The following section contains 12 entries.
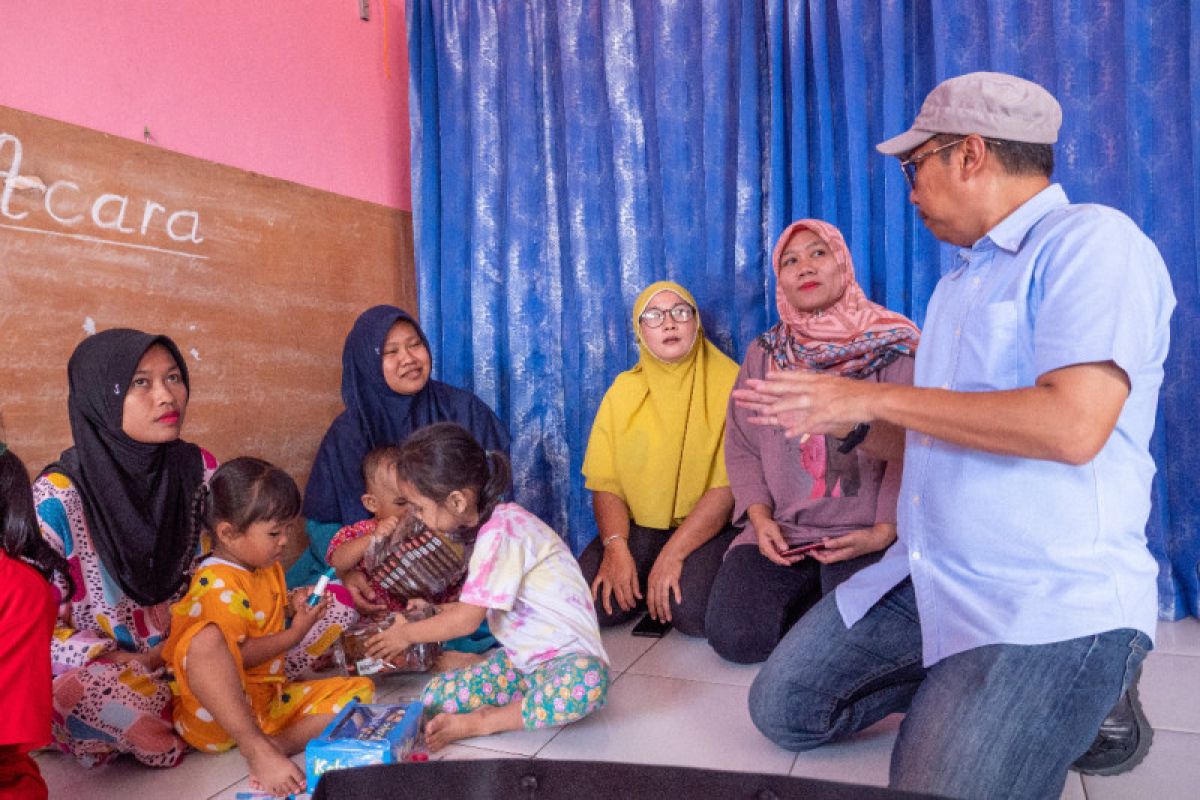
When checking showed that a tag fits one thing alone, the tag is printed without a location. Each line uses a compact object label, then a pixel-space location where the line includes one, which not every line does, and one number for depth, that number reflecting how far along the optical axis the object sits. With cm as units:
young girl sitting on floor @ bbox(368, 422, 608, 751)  172
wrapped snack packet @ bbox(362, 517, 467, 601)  212
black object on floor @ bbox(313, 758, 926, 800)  71
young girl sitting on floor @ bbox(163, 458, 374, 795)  159
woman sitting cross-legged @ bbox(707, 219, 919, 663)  207
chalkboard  198
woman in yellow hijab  245
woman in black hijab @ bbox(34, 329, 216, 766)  164
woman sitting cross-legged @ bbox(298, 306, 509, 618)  256
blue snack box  138
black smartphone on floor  237
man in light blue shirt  107
